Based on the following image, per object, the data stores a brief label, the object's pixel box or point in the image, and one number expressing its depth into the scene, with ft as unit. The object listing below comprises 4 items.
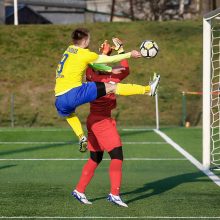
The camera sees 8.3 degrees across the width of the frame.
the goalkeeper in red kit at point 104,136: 62.49
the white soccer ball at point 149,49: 63.77
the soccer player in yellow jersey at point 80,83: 60.37
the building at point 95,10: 272.03
